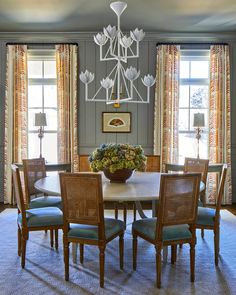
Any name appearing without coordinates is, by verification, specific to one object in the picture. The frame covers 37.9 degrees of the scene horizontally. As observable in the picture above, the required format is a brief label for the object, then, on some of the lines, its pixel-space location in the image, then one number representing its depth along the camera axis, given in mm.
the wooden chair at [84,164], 4594
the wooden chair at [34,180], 3766
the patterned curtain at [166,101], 5617
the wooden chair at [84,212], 2623
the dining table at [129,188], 2779
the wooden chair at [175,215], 2639
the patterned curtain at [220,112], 5633
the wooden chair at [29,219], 3047
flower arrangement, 3324
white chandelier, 3102
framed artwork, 5727
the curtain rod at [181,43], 5625
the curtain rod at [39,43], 5641
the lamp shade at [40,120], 5320
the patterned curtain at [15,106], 5641
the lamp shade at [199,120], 5258
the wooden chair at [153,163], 4621
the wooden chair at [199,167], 4004
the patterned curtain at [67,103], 5637
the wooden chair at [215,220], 3164
